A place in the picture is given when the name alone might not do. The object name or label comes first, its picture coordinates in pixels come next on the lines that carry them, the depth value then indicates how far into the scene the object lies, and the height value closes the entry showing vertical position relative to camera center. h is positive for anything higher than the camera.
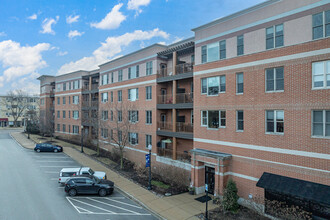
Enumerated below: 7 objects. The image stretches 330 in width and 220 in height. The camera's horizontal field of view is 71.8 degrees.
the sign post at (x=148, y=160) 20.14 -4.07
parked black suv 18.17 -5.79
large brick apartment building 13.34 +0.89
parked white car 20.34 -5.39
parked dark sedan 35.38 -5.26
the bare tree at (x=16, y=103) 82.38 +4.08
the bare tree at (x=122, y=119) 28.61 -0.69
